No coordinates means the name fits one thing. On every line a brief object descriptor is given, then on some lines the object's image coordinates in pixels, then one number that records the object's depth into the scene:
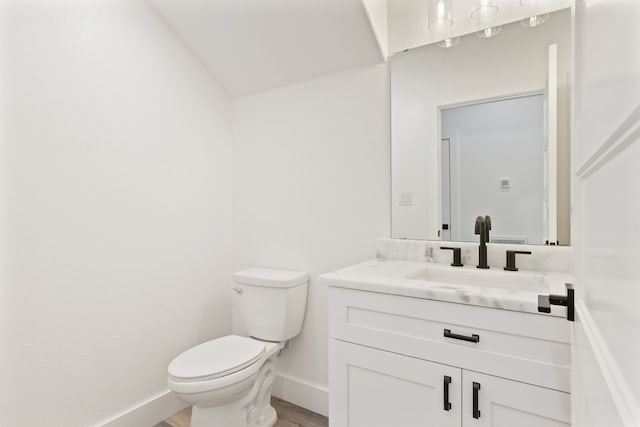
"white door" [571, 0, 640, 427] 0.28
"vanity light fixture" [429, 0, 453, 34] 1.63
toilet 1.50
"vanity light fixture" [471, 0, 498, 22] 1.52
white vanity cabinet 0.95
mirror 1.39
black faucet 1.46
